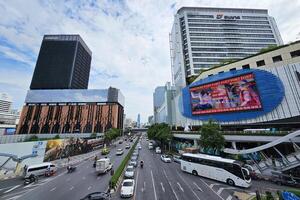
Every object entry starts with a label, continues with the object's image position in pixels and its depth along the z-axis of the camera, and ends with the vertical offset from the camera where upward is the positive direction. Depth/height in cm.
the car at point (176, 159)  4019 -730
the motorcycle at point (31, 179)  2594 -791
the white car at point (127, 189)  1809 -699
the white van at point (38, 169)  2868 -683
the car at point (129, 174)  2564 -710
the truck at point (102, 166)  2919 -648
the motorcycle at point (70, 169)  3262 -758
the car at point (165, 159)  4034 -718
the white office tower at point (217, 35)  8394 +5726
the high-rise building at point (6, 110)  14938 +3356
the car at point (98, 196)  1641 -693
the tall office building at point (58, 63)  15000 +7634
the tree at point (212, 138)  3180 -129
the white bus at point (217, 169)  2138 -615
